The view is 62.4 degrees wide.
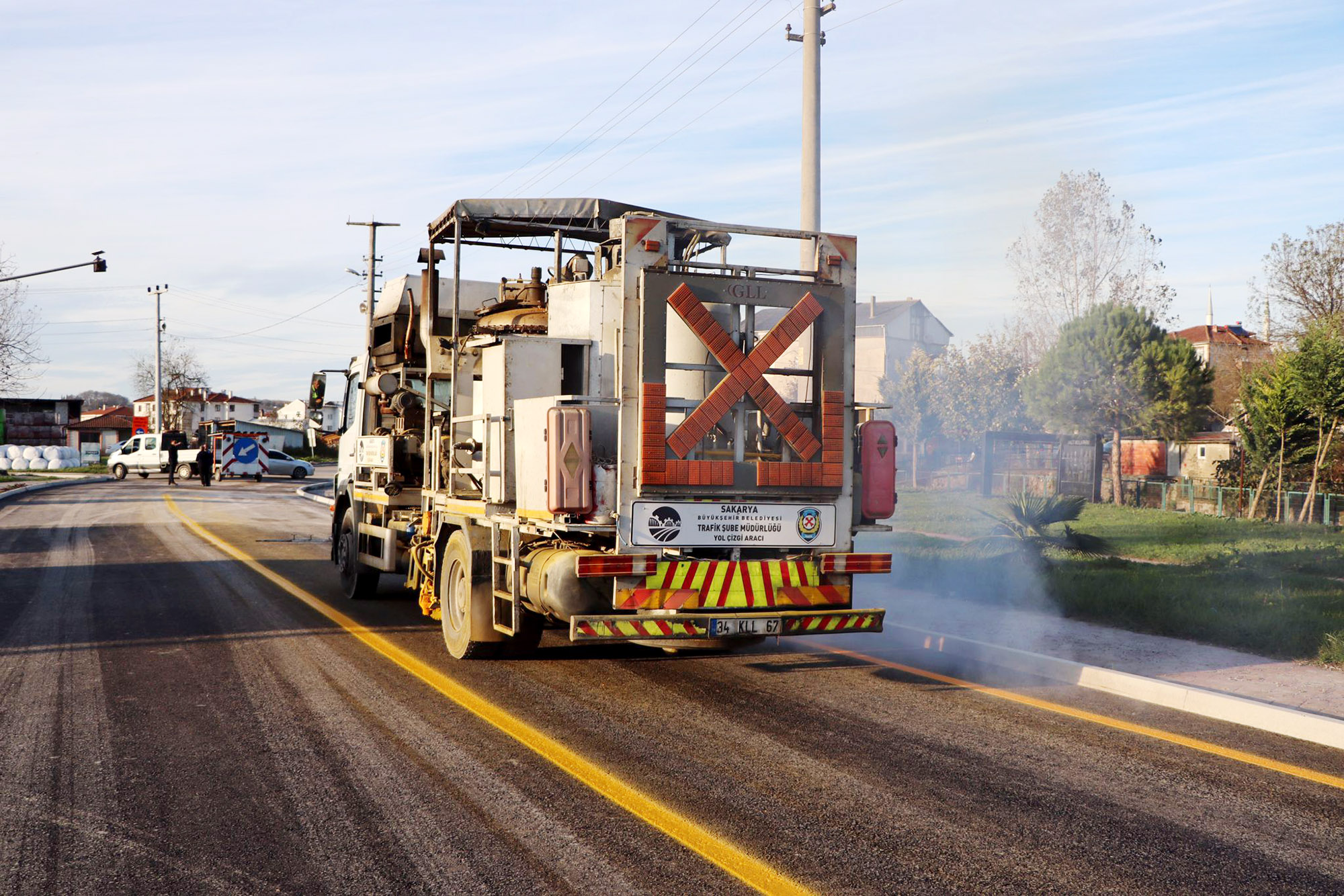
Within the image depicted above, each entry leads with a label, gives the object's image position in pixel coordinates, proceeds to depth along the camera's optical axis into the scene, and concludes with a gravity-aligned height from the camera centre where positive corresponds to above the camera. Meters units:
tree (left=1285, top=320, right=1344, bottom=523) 26.59 +1.65
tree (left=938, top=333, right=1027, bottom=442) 59.59 +3.47
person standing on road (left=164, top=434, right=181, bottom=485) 44.12 -0.70
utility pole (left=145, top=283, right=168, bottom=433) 67.25 +4.59
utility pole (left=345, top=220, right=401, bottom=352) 47.62 +9.17
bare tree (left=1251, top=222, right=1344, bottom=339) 46.50 +7.29
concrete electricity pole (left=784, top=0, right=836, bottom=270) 14.89 +4.61
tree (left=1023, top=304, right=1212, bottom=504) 37.44 +2.52
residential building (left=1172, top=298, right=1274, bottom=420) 52.72 +5.10
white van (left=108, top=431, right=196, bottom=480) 50.88 -0.81
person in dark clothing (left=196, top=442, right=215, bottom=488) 44.03 -0.96
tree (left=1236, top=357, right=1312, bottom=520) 27.34 +0.58
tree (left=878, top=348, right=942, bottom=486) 61.16 +2.89
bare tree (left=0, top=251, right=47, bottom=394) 42.12 +3.31
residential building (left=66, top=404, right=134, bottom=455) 113.74 +0.95
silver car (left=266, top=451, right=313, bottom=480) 51.53 -1.18
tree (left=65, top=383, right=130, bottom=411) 180.00 +6.94
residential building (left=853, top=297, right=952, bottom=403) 82.50 +9.06
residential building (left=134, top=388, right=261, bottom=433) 90.75 +3.46
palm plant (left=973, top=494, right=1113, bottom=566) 14.28 -1.03
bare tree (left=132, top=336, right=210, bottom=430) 89.94 +4.75
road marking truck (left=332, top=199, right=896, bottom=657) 7.62 -0.10
